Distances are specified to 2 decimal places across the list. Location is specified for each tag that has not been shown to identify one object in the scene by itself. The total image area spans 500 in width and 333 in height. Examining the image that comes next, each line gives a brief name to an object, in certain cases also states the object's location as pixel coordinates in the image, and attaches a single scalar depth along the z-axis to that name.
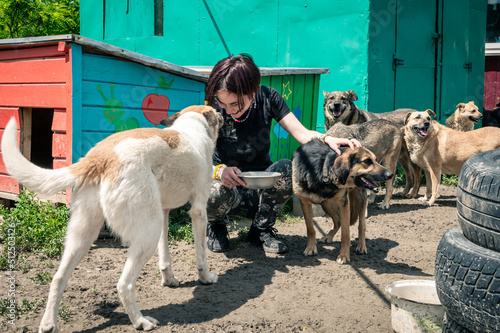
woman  4.09
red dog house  4.32
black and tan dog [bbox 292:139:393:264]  3.92
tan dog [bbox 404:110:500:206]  6.92
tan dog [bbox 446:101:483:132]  8.56
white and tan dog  2.41
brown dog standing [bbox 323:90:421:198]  7.34
